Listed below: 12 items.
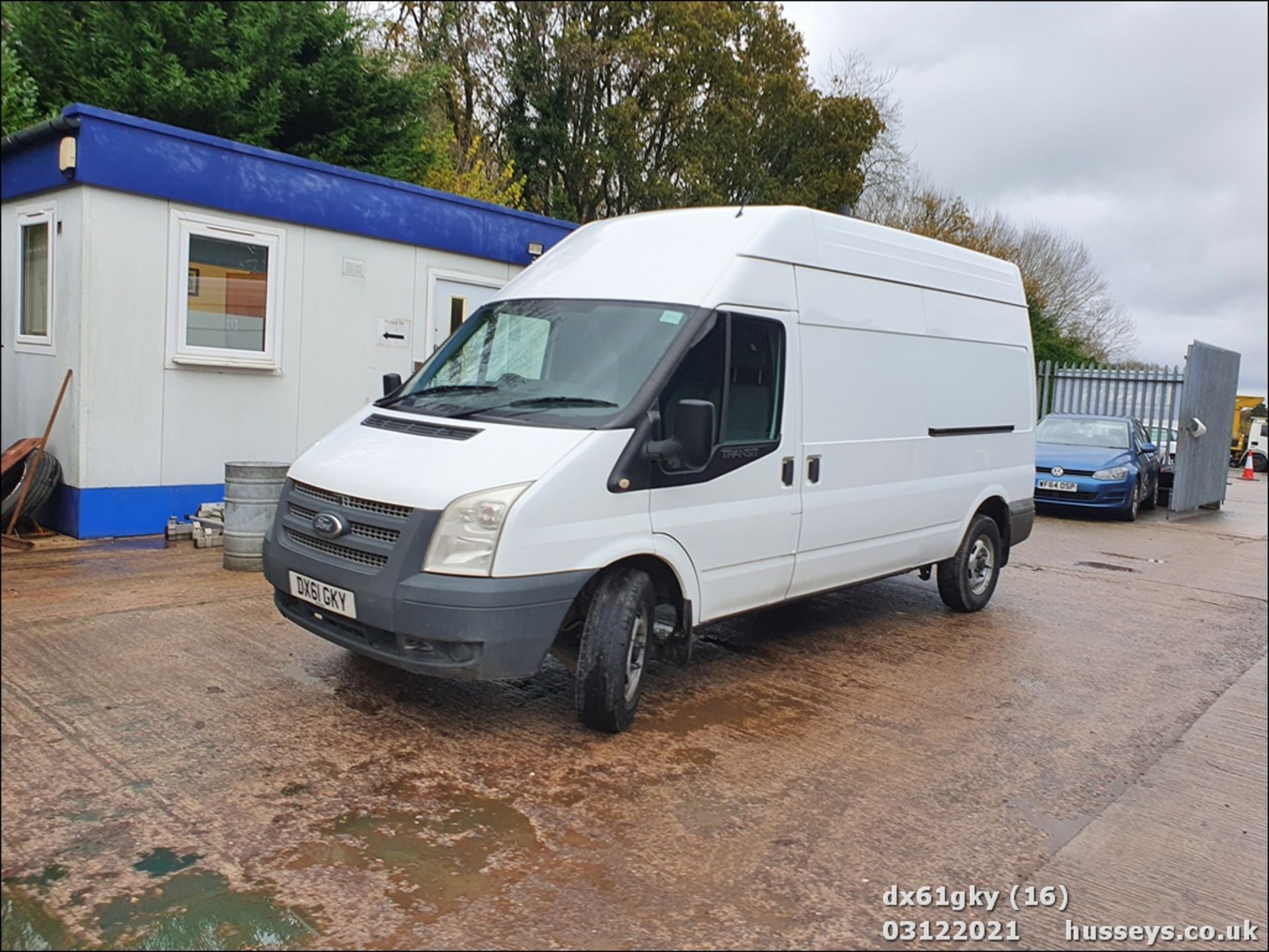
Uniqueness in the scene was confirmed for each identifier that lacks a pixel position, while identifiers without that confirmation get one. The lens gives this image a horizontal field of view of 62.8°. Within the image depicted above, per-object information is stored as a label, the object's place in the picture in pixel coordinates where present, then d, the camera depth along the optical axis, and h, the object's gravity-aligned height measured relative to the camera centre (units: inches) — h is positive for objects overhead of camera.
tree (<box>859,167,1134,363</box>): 1311.5 +213.7
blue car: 609.6 -31.9
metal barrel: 304.7 -41.9
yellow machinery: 1515.7 -18.4
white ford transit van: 179.3 -14.5
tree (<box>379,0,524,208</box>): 787.4 +260.3
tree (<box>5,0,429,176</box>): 456.1 +134.8
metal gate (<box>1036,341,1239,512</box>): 677.3 +8.9
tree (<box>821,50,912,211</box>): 1154.0 +283.5
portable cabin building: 317.1 +20.9
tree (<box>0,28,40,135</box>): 406.9 +102.4
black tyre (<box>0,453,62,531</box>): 305.9 -39.2
